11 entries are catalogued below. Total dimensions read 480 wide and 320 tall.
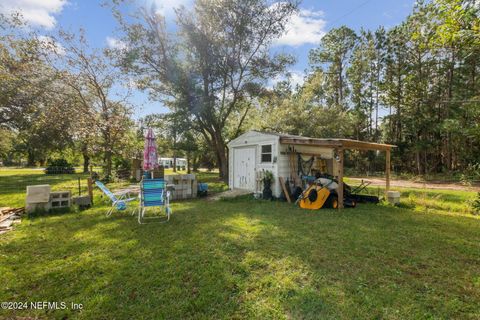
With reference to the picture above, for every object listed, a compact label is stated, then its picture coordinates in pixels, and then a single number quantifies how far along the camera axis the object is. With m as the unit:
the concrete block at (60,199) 6.12
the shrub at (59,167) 20.91
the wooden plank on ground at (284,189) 7.98
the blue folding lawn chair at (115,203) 5.68
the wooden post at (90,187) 6.73
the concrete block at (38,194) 5.74
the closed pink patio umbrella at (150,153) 6.85
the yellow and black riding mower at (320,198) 6.84
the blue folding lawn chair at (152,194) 5.34
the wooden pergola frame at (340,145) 6.76
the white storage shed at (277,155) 8.13
